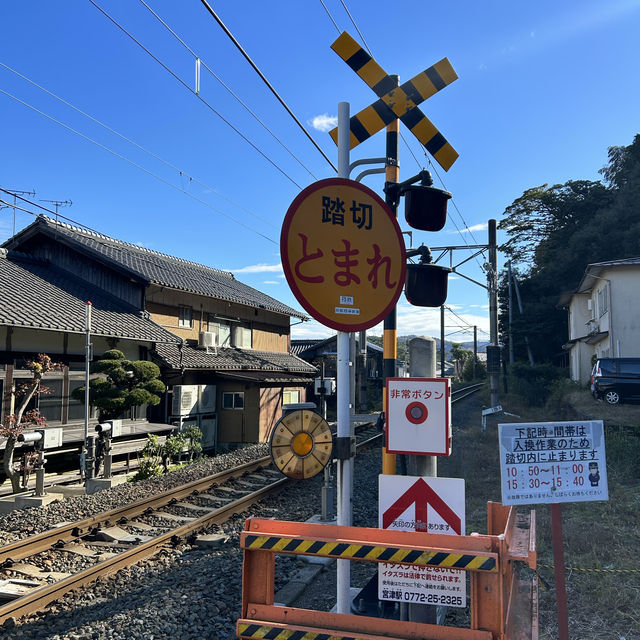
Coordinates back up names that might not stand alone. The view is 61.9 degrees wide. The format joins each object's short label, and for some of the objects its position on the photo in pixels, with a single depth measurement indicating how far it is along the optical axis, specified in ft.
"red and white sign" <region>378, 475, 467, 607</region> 10.57
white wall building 76.43
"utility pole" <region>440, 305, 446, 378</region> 108.93
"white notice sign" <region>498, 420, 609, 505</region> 12.09
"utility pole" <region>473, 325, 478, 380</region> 173.37
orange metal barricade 9.57
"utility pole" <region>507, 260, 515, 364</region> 128.62
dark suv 65.16
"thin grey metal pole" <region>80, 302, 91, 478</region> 35.60
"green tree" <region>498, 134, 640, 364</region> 117.91
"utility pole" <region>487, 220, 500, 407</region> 59.11
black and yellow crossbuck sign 13.48
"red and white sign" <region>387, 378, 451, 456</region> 11.81
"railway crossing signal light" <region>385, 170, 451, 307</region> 13.73
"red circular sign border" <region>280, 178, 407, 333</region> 10.52
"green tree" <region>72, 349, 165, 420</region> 40.97
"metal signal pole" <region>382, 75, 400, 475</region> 14.39
